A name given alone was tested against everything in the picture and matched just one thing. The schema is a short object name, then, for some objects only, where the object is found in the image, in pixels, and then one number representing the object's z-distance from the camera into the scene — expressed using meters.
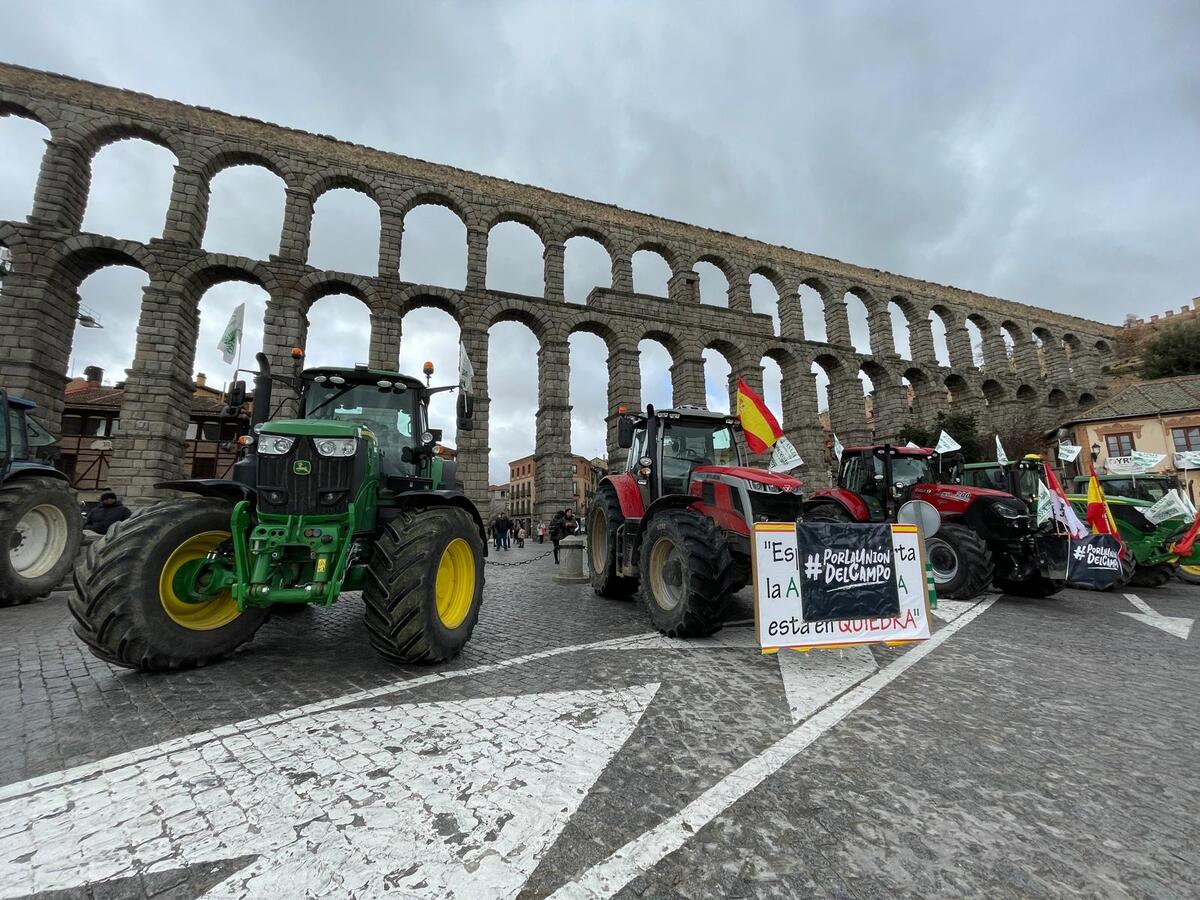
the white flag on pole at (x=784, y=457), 7.23
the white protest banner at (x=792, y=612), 4.04
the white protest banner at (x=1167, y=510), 8.36
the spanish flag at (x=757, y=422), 6.10
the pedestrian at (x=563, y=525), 16.07
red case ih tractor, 7.31
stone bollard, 9.15
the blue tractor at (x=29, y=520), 6.07
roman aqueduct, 16.50
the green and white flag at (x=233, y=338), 5.48
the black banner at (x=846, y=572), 4.29
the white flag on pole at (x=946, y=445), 10.89
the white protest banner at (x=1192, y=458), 12.81
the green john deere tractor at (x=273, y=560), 3.14
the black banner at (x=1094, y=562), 7.09
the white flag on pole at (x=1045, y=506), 7.32
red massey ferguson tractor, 4.57
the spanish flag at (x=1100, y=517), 7.35
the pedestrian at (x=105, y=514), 8.72
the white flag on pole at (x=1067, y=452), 13.82
